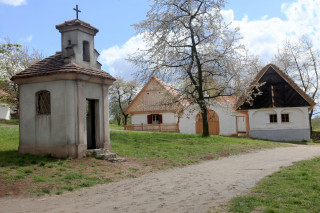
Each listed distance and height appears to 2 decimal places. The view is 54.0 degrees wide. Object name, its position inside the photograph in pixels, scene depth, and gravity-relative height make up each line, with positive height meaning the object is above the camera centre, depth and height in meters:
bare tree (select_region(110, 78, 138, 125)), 62.56 +6.31
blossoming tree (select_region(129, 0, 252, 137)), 23.33 +5.46
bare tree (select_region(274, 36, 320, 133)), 41.19 +7.03
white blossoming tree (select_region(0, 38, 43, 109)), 32.97 +6.77
